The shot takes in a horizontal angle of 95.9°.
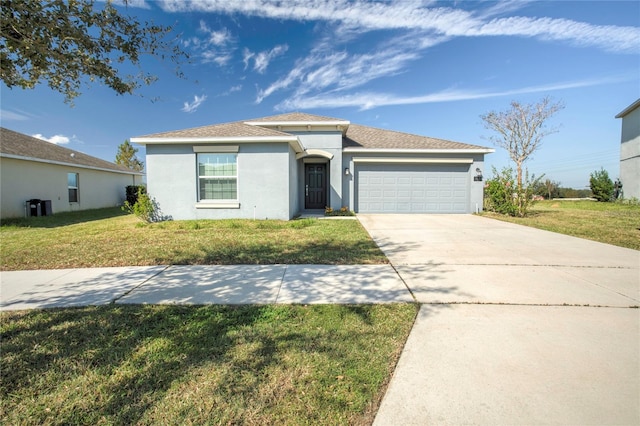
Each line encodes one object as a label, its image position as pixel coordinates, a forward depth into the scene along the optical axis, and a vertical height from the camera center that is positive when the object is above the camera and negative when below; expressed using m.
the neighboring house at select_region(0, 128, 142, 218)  12.65 +1.23
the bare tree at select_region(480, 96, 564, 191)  28.61 +7.24
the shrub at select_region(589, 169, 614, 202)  20.34 +0.94
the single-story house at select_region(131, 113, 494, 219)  10.88 +1.28
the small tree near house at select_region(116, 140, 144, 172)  31.14 +4.96
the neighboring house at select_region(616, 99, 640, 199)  18.52 +3.18
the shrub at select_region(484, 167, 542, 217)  13.02 +0.28
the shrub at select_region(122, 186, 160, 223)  10.62 -0.34
